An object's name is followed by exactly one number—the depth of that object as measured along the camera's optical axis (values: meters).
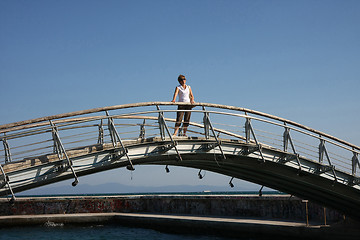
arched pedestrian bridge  10.03
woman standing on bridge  13.11
